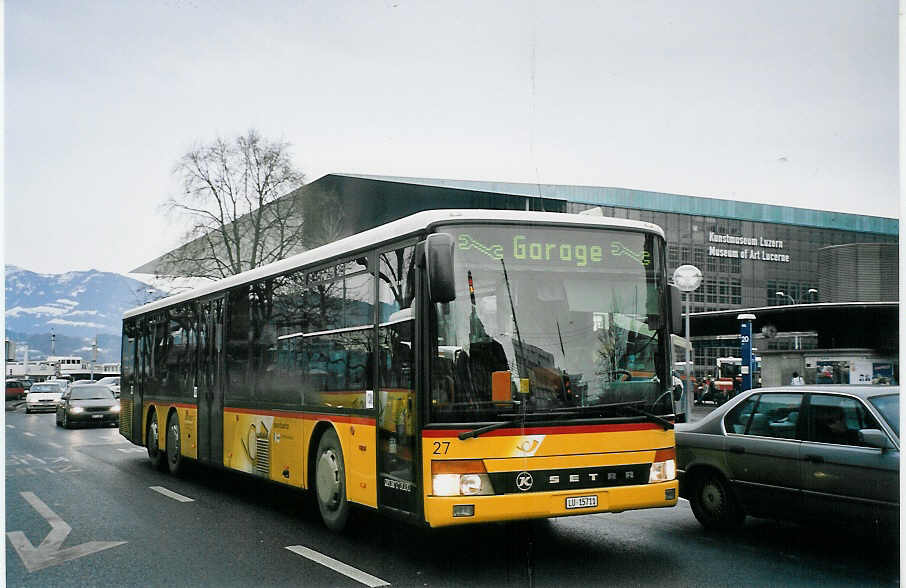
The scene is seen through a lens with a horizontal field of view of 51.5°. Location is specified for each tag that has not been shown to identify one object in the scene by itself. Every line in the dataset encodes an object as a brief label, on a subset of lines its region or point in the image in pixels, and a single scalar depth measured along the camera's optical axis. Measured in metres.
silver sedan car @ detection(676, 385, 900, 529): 7.09
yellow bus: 7.00
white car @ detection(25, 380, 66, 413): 42.00
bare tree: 29.61
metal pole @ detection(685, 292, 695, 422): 20.03
